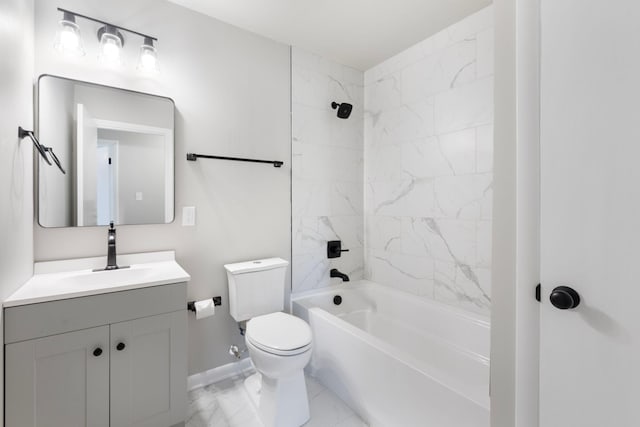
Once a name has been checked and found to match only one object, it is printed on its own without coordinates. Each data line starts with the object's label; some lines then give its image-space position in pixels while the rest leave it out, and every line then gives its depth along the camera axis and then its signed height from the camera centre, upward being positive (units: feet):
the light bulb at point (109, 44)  5.25 +3.10
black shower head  8.30 +3.01
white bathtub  4.33 -2.97
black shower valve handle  8.46 -1.17
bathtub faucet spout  8.25 -1.92
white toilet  4.98 -2.52
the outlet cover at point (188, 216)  6.18 -0.14
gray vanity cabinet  3.69 -2.21
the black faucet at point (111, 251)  5.17 -0.77
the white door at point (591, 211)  2.10 +0.00
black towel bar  6.19 +1.22
